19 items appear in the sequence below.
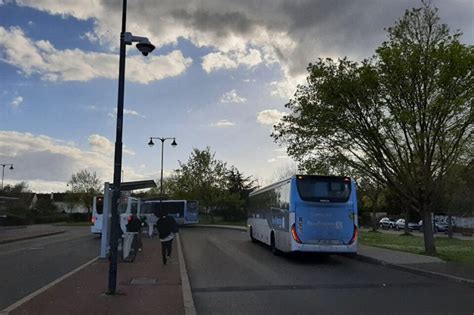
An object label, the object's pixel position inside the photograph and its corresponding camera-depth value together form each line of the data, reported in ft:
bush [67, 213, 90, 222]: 255.23
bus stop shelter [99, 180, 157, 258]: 62.13
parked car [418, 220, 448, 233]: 194.16
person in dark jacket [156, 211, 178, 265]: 59.16
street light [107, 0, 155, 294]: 35.04
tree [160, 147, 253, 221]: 217.56
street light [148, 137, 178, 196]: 167.59
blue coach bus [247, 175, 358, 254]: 61.62
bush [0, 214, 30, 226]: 176.30
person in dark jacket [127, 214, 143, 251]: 62.85
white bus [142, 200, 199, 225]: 185.86
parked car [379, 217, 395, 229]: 230.68
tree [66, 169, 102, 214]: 289.94
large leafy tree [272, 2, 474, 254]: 63.52
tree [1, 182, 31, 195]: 280.51
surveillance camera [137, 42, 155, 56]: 36.32
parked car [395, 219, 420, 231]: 208.82
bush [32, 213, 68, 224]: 224.22
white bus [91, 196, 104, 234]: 106.73
